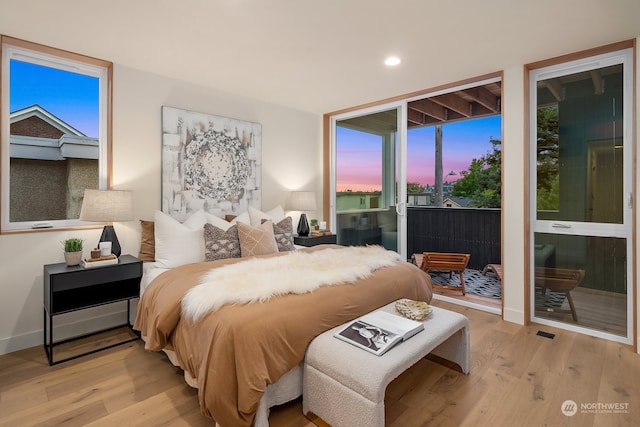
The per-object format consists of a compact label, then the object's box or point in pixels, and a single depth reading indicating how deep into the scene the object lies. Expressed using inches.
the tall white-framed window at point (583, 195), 109.6
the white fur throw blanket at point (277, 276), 74.1
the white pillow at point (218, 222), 126.3
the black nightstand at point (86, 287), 95.0
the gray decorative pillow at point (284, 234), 136.7
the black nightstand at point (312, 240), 164.9
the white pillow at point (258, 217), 147.7
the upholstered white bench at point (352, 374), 60.7
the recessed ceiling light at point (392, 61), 117.8
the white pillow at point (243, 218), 139.6
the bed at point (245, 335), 63.3
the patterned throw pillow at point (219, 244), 117.0
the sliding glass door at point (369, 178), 172.4
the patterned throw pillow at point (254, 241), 121.0
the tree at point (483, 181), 224.5
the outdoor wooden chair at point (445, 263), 169.9
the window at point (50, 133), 104.0
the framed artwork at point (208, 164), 134.6
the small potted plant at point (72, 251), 101.9
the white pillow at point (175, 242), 112.3
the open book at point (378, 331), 69.0
